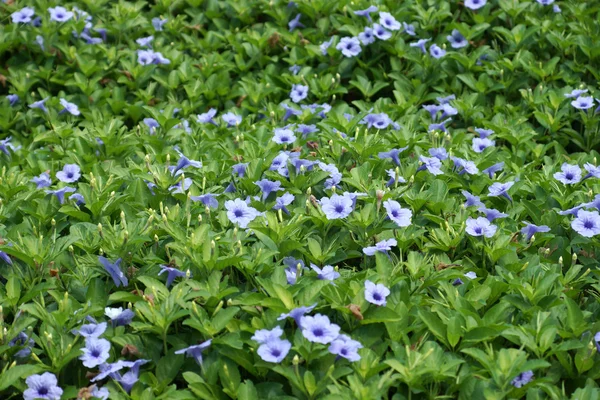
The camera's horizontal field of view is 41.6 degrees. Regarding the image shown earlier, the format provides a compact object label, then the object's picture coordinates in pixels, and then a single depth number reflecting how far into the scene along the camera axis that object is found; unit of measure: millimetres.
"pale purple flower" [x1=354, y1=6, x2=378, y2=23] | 5799
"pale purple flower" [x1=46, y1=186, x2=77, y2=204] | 3840
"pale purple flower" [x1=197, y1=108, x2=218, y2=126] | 5078
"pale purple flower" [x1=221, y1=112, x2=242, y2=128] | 5064
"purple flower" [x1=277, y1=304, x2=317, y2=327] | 2943
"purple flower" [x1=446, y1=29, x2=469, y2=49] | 5687
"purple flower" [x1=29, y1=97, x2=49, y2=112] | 5191
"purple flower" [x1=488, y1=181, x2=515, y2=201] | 3896
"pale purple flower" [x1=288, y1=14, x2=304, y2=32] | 6074
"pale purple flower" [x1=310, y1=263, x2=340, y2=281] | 3279
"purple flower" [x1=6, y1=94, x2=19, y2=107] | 5473
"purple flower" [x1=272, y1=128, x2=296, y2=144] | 4379
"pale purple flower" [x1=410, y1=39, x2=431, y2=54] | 5559
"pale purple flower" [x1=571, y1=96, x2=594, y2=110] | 4828
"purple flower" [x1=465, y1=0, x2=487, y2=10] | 5906
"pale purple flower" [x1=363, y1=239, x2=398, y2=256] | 3412
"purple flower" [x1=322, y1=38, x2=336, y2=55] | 5733
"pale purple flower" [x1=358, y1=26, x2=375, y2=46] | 5648
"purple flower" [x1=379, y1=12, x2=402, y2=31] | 5656
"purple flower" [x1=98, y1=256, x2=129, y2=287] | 3322
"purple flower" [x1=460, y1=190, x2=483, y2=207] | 3898
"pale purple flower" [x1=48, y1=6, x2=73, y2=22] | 5930
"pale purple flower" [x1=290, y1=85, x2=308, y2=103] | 5270
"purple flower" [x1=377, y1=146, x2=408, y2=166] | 4168
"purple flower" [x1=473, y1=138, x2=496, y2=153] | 4539
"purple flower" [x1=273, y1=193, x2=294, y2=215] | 3780
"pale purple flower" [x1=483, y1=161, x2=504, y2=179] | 4116
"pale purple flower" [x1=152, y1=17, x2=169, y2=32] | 6281
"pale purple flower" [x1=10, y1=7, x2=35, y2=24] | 5930
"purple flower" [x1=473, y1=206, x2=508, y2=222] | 3715
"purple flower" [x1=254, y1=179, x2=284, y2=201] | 3867
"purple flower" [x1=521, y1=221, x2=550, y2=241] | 3648
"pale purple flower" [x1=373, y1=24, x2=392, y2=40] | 5625
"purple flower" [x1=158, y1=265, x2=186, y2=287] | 3270
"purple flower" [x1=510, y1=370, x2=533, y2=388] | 2877
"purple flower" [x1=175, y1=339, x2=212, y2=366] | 2929
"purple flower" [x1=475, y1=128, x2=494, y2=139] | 4738
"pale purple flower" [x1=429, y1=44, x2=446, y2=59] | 5554
